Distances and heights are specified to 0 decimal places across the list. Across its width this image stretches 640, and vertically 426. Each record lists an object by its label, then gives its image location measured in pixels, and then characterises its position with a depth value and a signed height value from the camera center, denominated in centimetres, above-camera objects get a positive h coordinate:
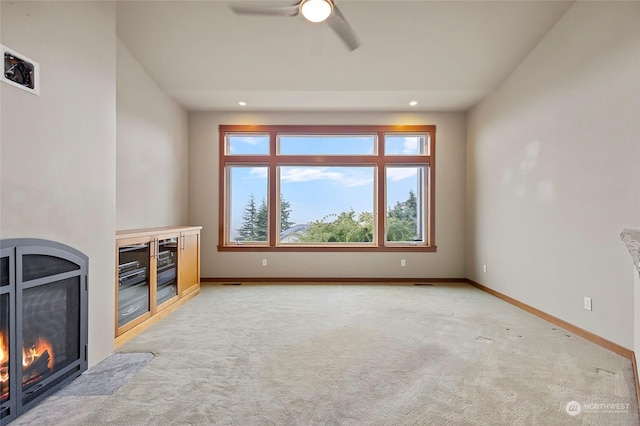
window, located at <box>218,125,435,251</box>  517 +52
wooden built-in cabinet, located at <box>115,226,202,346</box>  269 -65
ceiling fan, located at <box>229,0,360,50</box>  225 +166
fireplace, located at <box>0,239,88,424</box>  161 -65
